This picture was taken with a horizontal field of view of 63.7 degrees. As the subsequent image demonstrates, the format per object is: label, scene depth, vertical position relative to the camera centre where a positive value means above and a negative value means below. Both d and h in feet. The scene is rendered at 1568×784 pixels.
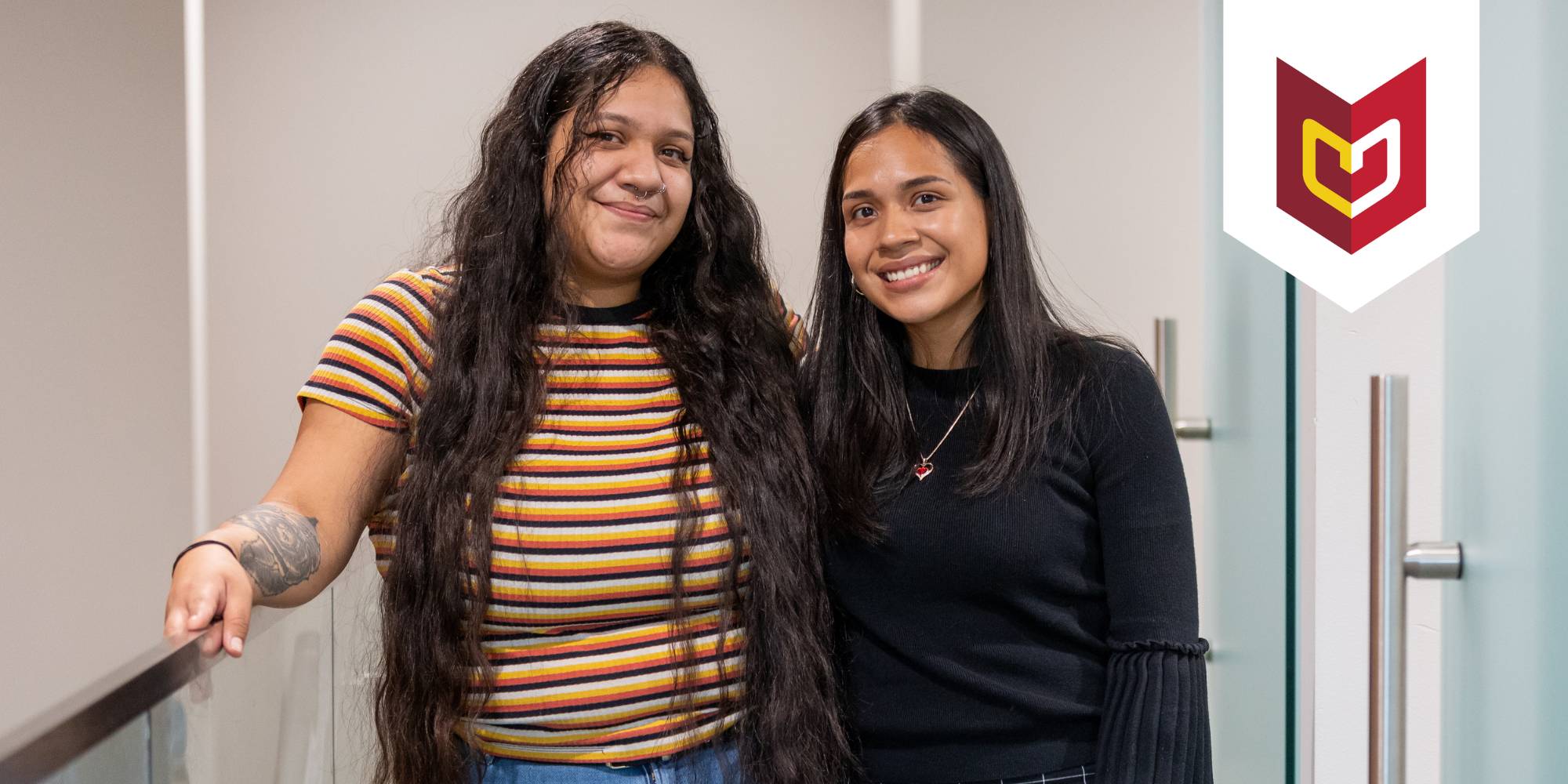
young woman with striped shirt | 4.70 -0.38
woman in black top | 4.63 -0.50
